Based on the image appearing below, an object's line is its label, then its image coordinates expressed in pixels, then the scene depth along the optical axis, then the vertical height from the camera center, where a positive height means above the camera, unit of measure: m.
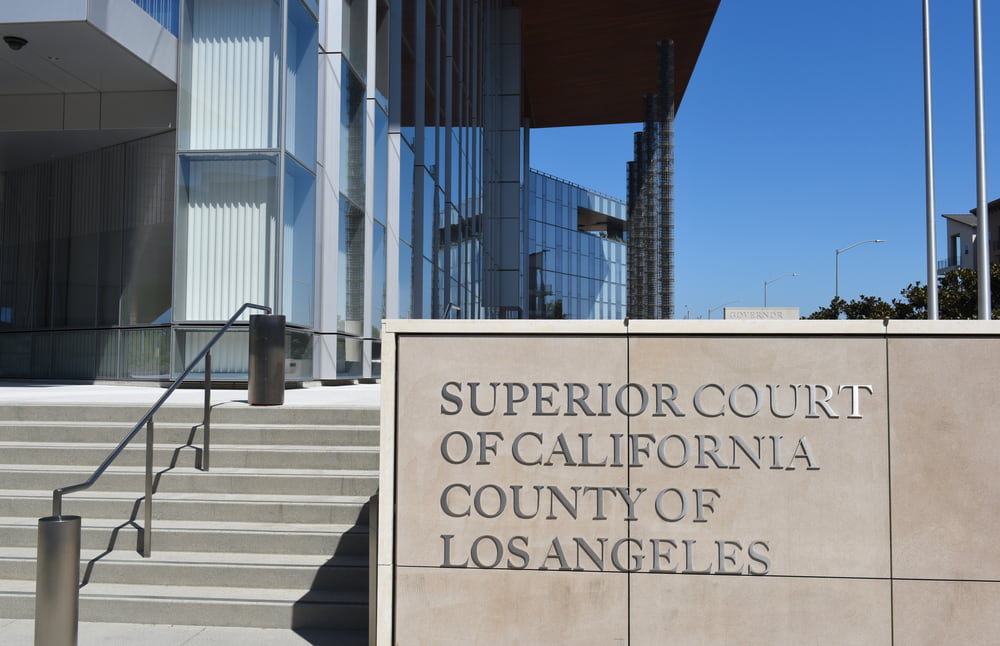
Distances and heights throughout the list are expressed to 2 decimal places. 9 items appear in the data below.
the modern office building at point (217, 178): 13.59 +3.31
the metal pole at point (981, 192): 20.14 +3.83
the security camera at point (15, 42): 12.89 +4.61
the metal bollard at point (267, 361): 9.32 -0.10
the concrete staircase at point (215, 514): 6.19 -1.34
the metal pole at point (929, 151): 22.67 +5.34
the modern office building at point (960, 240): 94.44 +12.81
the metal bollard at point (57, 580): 4.50 -1.19
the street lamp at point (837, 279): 63.75 +5.57
